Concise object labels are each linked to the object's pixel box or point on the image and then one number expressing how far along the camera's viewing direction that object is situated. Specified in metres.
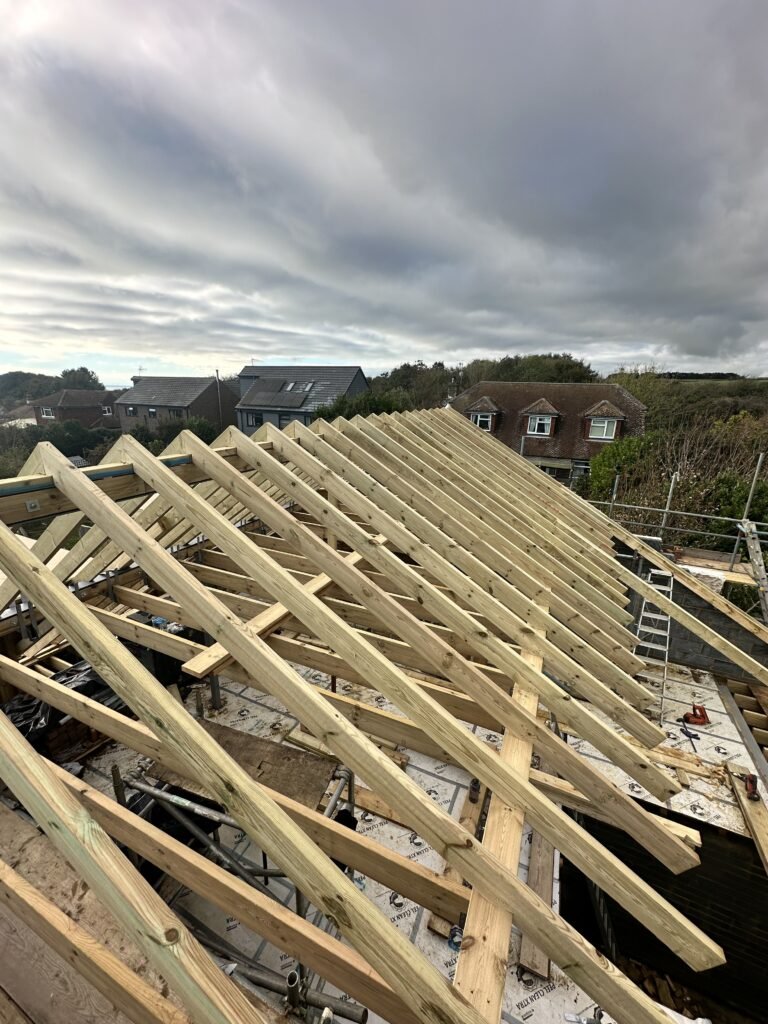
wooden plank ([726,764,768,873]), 4.66
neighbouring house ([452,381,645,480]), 21.58
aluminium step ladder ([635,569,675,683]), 7.73
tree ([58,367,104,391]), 67.44
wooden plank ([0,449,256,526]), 2.60
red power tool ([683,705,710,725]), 6.48
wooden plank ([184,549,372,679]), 2.78
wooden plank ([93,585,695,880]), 2.44
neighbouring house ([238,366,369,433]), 29.44
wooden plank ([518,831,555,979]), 3.49
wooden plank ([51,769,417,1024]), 1.61
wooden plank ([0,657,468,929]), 1.89
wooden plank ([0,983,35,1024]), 2.04
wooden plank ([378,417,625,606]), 4.78
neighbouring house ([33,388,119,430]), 43.75
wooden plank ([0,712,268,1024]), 1.32
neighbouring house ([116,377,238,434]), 34.84
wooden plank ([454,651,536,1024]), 1.53
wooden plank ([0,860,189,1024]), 1.71
